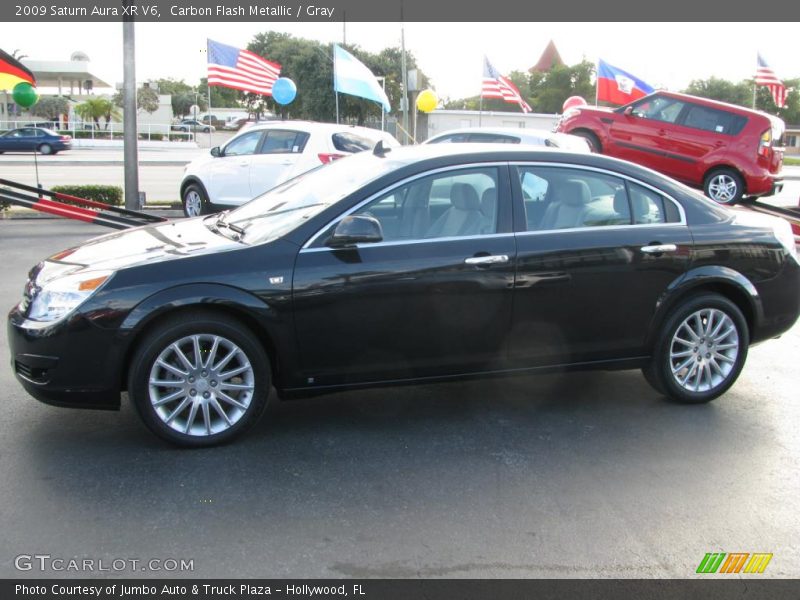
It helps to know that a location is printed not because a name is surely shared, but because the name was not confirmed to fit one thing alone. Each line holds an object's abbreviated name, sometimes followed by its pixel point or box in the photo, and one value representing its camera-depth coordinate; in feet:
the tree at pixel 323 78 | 161.58
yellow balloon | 83.05
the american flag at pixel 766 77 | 77.82
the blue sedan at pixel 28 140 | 113.29
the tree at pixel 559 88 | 237.45
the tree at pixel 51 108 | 192.13
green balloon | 67.24
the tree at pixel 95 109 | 174.70
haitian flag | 66.08
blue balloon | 67.46
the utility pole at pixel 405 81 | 92.90
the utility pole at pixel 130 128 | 42.11
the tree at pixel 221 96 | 275.75
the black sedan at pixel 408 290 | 13.55
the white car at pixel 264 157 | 40.81
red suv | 43.78
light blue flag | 55.06
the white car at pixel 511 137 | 39.29
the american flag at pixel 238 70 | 55.93
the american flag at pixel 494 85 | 76.89
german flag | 43.24
